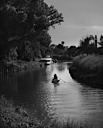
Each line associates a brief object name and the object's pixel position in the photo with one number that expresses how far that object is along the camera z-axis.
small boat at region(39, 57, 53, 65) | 128.60
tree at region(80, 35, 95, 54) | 102.51
